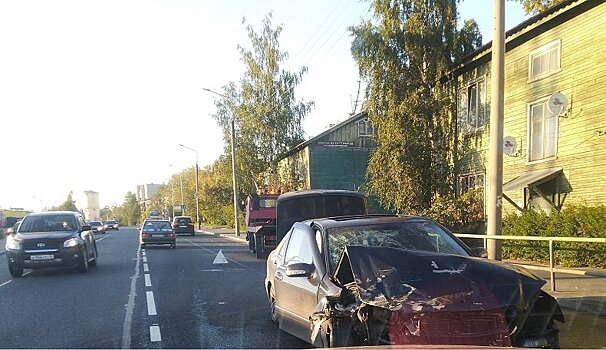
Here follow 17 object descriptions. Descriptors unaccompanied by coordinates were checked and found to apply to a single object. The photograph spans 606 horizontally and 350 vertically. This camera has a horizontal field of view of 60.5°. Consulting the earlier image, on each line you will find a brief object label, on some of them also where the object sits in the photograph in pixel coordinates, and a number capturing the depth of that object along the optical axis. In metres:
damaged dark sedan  3.88
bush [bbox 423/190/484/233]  18.58
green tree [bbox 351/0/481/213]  19.66
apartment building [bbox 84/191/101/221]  149.19
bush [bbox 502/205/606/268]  11.72
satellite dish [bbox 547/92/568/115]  14.46
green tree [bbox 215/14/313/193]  38.34
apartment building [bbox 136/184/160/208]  182.40
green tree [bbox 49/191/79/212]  129.62
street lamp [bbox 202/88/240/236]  33.97
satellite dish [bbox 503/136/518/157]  16.03
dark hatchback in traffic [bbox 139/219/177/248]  25.52
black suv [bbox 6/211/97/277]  13.40
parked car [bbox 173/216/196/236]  41.66
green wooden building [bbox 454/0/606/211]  13.90
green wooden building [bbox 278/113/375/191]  35.53
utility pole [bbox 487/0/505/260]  9.60
